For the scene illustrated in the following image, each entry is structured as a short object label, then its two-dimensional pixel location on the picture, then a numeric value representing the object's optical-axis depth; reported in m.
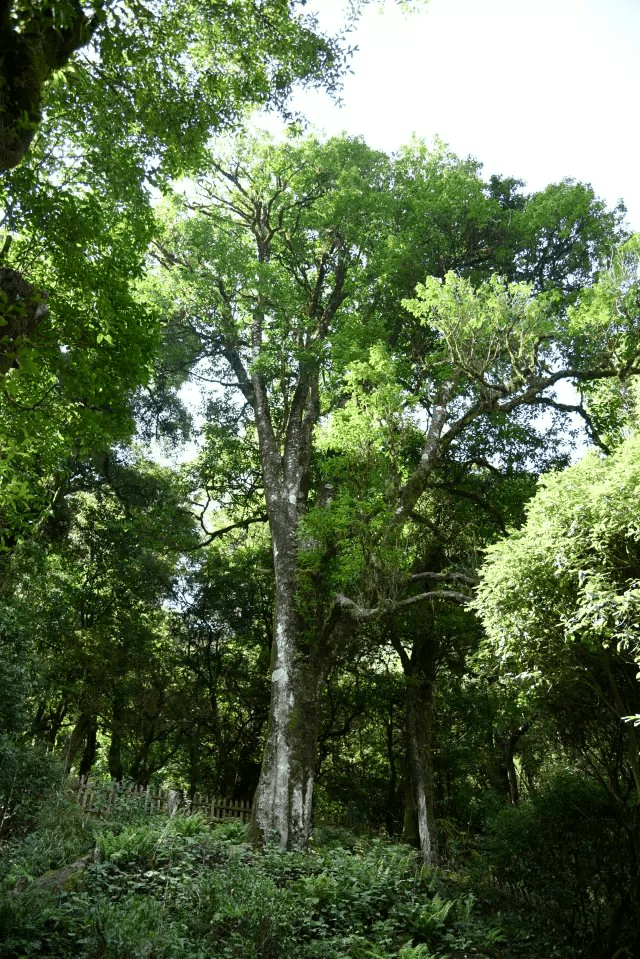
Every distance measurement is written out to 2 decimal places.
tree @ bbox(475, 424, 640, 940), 6.47
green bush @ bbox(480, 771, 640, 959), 8.15
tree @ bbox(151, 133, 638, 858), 10.73
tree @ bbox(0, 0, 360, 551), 6.28
